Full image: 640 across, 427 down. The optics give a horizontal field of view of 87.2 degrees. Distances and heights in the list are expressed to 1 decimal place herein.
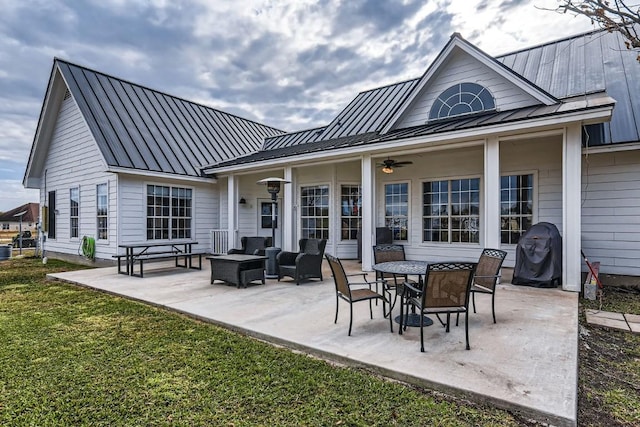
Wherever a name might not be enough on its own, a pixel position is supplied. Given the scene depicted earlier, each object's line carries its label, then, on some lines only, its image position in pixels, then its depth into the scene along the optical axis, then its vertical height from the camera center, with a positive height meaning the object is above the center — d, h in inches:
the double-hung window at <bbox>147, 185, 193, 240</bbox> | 401.1 +3.7
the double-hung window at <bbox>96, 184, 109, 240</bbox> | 384.5 +4.5
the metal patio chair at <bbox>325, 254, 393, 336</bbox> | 150.1 -35.2
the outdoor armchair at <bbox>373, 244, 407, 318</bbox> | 208.2 -23.9
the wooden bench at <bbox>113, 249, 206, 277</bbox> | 301.1 -41.2
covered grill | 238.4 -29.9
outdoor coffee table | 253.4 -42.0
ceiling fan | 344.2 +53.0
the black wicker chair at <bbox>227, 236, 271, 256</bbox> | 347.8 -29.8
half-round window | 313.7 +110.4
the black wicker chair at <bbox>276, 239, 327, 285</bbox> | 266.8 -40.2
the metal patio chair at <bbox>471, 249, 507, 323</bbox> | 166.2 -28.6
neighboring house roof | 1089.4 +12.9
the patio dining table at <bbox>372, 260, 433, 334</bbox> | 153.8 -25.8
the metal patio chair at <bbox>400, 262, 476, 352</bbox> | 127.7 -28.3
